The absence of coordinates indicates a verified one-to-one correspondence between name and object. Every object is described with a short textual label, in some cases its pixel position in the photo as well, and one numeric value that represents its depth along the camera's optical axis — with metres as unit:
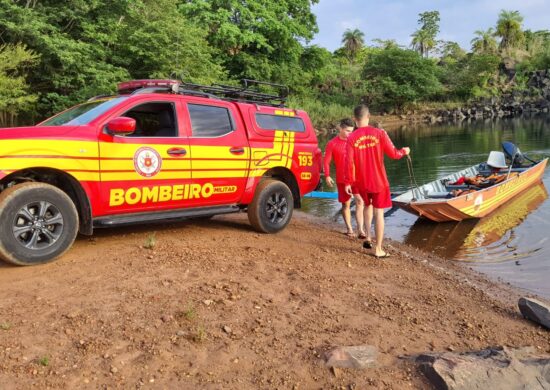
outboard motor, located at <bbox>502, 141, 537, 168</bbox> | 14.48
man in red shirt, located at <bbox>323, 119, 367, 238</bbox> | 7.59
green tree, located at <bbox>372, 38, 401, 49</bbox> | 65.17
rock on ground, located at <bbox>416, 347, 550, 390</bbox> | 3.19
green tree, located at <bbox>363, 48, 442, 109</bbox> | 56.53
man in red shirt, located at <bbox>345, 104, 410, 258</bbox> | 6.06
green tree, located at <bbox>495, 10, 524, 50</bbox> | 72.44
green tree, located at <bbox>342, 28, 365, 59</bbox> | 85.87
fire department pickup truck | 4.68
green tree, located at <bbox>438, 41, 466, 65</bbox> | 70.28
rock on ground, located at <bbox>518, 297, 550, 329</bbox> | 4.57
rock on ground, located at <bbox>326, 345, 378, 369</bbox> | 3.41
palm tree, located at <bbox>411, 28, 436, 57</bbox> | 77.25
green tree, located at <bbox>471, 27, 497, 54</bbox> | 72.00
